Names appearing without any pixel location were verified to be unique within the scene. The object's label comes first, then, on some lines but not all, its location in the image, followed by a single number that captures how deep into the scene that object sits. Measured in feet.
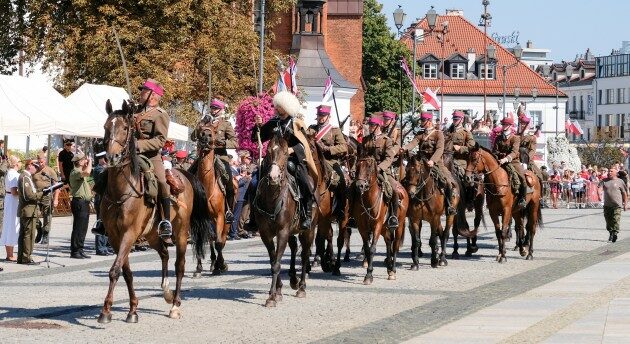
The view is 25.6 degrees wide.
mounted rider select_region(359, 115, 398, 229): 68.69
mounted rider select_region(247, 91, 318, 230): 59.52
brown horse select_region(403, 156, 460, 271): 77.10
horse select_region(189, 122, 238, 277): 72.43
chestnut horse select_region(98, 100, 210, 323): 50.29
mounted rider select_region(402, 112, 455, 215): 77.51
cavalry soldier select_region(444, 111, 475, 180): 85.20
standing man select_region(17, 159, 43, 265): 80.38
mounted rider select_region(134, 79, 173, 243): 52.70
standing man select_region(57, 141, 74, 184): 108.11
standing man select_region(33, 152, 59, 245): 82.17
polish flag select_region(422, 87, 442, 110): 142.10
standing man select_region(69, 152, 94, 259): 86.17
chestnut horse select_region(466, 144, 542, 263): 85.15
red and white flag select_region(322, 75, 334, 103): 89.23
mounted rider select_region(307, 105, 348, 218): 68.90
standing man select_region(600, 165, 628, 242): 109.19
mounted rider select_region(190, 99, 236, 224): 73.05
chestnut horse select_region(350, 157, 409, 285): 67.97
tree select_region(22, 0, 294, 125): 162.71
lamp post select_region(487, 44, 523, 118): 221.35
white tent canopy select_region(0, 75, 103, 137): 107.65
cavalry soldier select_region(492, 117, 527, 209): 86.84
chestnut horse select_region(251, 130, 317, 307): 58.39
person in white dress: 82.64
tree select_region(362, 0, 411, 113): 350.43
